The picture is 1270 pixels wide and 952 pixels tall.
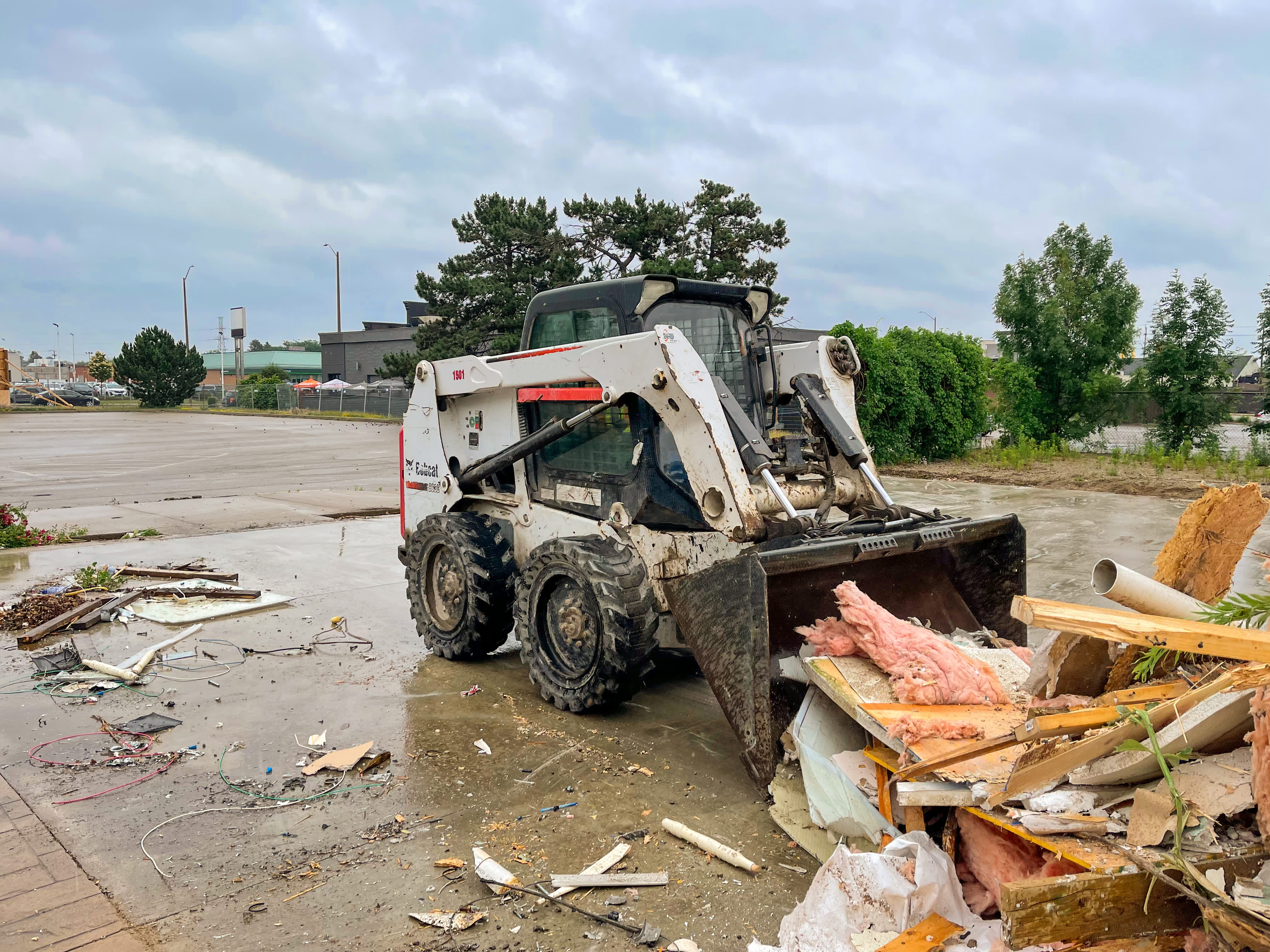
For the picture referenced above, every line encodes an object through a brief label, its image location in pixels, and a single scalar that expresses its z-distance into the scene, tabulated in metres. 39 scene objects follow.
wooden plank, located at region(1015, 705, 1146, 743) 3.11
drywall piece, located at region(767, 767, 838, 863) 3.93
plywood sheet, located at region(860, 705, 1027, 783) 3.35
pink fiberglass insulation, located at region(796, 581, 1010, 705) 3.92
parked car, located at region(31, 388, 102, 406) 60.22
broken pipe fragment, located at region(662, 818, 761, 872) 3.83
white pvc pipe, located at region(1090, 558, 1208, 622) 3.26
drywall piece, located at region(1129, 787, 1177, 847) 2.71
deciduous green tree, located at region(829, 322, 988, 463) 19.77
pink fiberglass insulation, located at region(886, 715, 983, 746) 3.56
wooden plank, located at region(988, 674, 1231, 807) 2.99
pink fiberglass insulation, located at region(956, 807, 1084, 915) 3.12
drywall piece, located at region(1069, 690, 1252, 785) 2.82
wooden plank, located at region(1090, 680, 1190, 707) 3.30
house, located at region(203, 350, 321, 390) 92.56
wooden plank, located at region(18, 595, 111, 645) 7.16
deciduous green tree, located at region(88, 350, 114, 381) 80.06
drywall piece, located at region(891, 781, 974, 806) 3.29
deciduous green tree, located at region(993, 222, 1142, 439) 21.83
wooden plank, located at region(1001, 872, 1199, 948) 2.54
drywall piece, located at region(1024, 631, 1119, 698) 3.60
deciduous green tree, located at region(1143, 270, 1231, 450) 19.53
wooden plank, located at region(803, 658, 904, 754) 3.71
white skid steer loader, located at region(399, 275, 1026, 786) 4.65
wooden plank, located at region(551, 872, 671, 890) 3.71
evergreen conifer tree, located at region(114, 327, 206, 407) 56.91
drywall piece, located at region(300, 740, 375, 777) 4.86
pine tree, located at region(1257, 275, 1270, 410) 18.16
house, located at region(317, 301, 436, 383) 62.62
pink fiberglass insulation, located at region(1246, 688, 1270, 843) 2.51
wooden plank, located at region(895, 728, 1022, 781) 3.26
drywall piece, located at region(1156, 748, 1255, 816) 2.66
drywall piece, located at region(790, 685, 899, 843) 3.73
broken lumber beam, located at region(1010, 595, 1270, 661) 2.84
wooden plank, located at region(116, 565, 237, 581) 9.13
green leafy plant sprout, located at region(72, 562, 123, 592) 8.62
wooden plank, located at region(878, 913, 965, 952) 2.99
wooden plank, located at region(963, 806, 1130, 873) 2.73
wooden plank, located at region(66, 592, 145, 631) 7.51
